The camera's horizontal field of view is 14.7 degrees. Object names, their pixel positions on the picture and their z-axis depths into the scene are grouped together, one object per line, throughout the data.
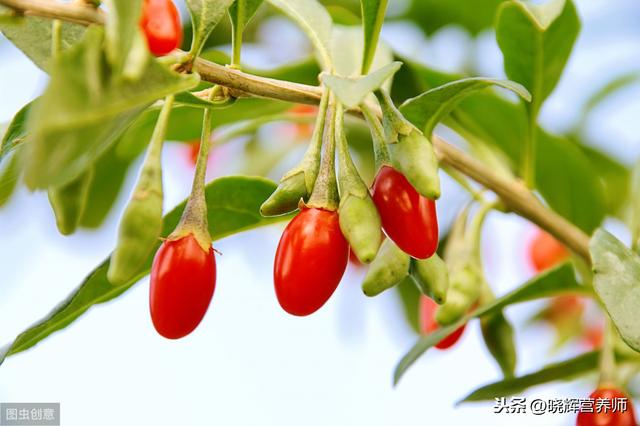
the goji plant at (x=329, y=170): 0.36
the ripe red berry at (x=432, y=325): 0.45
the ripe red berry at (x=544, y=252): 0.63
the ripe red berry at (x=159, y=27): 0.39
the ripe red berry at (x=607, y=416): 0.42
